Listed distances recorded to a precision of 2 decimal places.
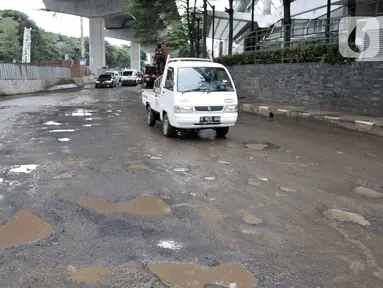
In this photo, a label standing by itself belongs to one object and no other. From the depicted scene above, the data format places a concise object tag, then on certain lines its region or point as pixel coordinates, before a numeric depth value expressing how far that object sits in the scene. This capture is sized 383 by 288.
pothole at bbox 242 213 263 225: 4.60
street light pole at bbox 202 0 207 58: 28.66
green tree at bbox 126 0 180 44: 32.58
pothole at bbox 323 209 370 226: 4.66
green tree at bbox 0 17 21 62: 71.78
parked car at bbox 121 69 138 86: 47.09
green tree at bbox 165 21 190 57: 48.12
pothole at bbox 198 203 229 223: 4.69
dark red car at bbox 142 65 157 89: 29.92
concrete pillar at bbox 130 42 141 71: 78.22
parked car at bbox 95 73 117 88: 40.72
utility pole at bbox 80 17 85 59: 67.60
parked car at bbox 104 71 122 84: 43.76
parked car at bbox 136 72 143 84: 48.93
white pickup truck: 9.40
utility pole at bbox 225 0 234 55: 26.70
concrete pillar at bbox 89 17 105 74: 57.00
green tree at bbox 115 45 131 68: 127.06
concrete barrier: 27.29
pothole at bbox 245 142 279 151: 9.00
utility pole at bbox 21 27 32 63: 54.38
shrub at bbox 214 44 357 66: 15.05
